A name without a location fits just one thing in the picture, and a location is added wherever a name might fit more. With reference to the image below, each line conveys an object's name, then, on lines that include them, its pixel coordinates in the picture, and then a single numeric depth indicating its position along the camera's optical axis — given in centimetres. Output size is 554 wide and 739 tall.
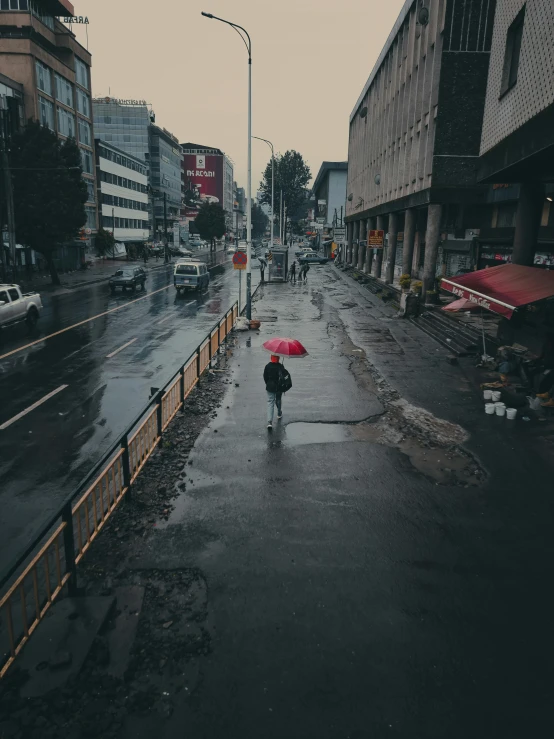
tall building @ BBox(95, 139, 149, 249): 7560
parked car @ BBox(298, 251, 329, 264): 7625
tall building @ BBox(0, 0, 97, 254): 4984
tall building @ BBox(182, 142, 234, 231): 17312
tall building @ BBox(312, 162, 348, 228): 9338
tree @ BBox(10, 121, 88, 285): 3838
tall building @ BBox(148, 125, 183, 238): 11519
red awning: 1324
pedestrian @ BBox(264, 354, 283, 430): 1115
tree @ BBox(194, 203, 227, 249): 9881
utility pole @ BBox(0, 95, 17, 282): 3525
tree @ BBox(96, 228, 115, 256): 6912
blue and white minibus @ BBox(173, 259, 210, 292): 3672
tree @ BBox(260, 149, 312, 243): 12712
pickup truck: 2105
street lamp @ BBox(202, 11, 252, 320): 2271
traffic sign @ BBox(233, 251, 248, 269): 2289
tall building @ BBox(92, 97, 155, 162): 10794
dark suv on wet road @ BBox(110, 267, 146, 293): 3747
